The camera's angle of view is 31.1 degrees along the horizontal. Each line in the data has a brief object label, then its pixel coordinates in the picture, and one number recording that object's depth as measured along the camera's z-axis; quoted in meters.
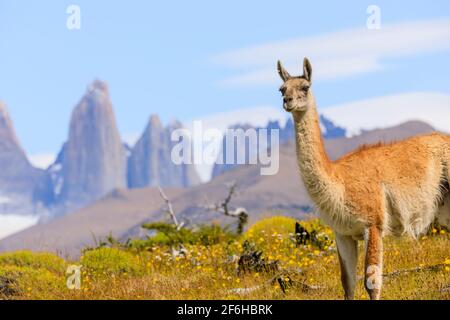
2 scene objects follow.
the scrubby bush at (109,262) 16.45
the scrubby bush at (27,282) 14.11
